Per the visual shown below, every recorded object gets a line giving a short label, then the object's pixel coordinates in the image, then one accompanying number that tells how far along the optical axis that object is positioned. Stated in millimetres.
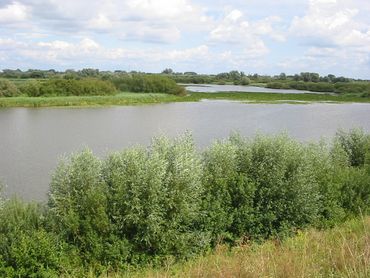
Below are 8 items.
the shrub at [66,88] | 63781
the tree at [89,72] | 116688
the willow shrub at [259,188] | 12281
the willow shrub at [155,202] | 10734
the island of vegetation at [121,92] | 60000
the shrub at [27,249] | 9281
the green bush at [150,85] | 79688
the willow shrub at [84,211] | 10320
